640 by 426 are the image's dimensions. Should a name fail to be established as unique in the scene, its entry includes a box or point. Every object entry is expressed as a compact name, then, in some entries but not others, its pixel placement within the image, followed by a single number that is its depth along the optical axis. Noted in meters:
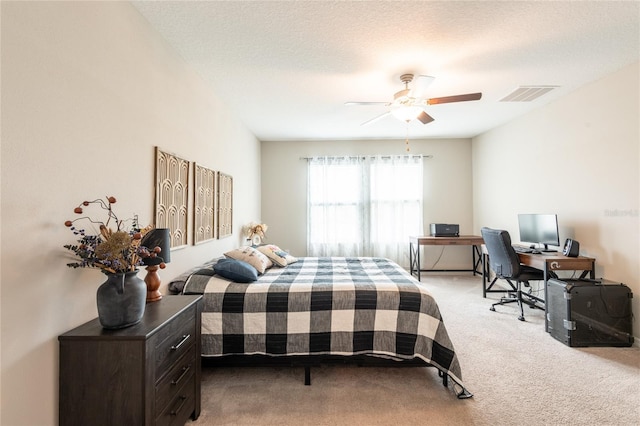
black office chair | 3.29
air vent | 3.13
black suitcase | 2.58
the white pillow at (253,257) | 2.68
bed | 2.04
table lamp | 1.64
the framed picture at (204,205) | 2.67
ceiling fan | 2.51
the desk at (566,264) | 2.88
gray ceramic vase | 1.23
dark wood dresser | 1.17
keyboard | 3.49
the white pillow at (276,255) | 3.06
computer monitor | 3.32
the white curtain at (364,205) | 5.32
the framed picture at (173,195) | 2.10
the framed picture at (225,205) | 3.27
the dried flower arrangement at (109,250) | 1.22
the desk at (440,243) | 4.67
